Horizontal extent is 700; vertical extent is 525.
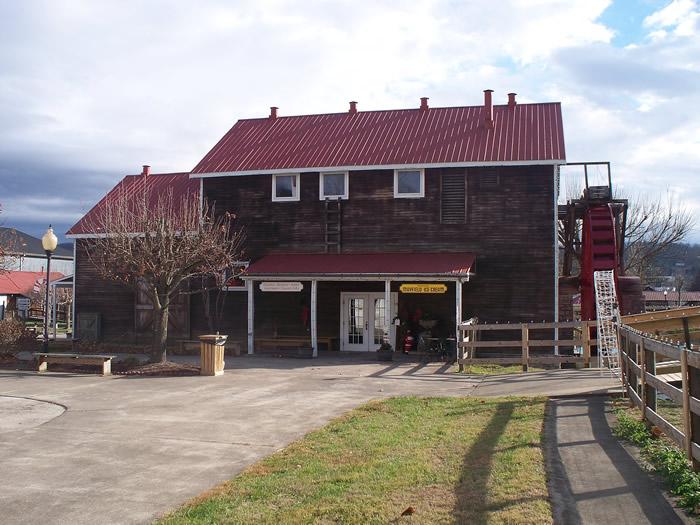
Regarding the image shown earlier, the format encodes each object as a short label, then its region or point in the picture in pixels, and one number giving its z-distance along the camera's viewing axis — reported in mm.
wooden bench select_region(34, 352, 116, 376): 18000
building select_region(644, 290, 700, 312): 65312
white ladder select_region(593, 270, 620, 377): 16062
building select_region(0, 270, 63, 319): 51375
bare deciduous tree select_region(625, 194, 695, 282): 47531
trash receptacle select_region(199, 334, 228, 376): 17188
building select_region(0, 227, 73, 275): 68438
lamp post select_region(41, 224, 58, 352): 20297
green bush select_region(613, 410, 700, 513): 5816
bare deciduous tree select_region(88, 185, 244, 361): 18078
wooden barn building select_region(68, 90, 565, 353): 22281
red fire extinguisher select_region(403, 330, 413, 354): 22328
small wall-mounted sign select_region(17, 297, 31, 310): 53019
